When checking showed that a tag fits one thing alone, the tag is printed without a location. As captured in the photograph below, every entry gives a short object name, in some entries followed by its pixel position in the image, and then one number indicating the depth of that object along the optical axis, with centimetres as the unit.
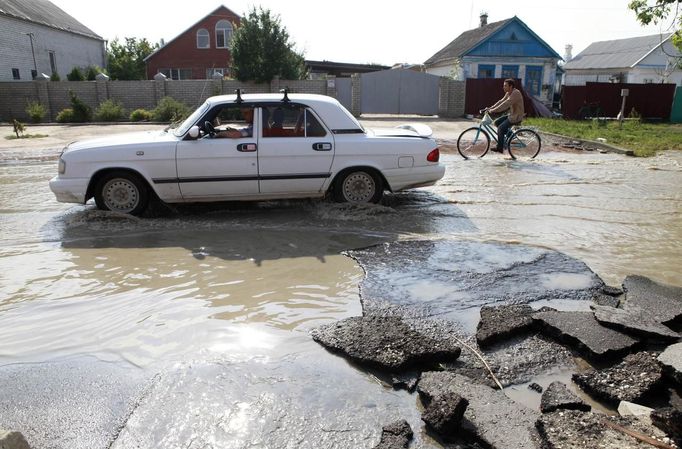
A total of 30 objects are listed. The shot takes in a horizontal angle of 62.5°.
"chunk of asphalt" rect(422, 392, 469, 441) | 302
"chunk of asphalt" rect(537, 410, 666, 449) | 275
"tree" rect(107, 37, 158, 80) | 4588
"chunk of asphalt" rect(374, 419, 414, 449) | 294
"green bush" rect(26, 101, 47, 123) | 2588
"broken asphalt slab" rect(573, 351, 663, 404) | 333
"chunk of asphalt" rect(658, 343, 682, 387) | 325
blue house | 3628
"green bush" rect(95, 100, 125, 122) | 2605
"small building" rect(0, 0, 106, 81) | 3169
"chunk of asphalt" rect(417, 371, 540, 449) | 296
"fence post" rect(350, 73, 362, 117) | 2941
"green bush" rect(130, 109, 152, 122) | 2586
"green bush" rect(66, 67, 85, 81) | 3180
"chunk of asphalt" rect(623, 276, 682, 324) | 434
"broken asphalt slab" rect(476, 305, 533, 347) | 406
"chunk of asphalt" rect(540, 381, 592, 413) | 315
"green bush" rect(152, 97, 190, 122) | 2509
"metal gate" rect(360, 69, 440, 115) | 2950
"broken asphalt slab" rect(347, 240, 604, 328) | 483
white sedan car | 719
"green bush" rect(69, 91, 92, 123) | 2608
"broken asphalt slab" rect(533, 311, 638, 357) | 384
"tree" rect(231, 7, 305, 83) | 3084
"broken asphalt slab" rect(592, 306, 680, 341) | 394
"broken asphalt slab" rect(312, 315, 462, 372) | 372
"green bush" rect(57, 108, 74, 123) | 2616
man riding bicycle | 1241
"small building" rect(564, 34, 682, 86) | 4278
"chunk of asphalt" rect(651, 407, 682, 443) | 281
